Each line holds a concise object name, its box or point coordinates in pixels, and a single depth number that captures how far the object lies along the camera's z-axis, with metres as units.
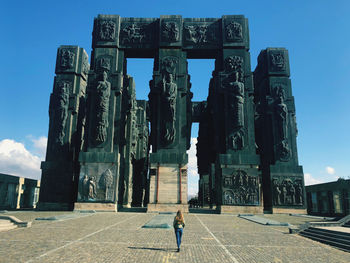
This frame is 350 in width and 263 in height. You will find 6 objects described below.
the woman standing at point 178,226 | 9.30
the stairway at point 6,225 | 13.36
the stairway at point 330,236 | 10.84
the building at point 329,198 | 32.47
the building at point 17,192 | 38.47
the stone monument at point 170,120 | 29.92
